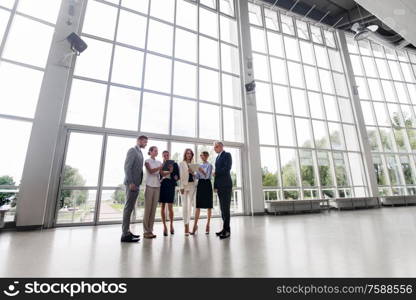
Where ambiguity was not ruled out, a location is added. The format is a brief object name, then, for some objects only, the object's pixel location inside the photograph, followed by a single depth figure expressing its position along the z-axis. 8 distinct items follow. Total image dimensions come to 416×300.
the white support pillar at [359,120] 8.80
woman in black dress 3.15
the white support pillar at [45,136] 3.90
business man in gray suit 2.79
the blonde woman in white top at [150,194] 2.98
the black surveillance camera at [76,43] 4.53
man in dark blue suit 3.01
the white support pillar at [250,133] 6.48
